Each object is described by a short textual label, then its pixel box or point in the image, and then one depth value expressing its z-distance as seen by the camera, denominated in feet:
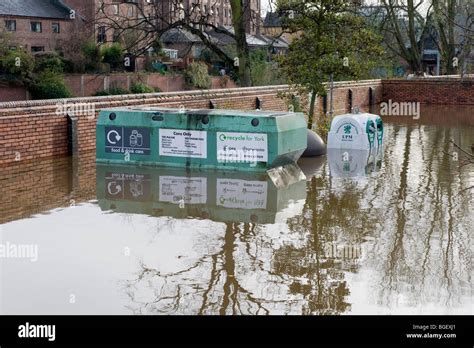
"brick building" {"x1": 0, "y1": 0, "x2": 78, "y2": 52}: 178.81
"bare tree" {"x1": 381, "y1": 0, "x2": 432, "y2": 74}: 138.51
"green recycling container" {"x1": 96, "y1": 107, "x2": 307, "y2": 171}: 48.29
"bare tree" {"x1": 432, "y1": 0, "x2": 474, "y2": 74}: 150.61
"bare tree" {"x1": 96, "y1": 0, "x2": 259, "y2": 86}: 75.00
